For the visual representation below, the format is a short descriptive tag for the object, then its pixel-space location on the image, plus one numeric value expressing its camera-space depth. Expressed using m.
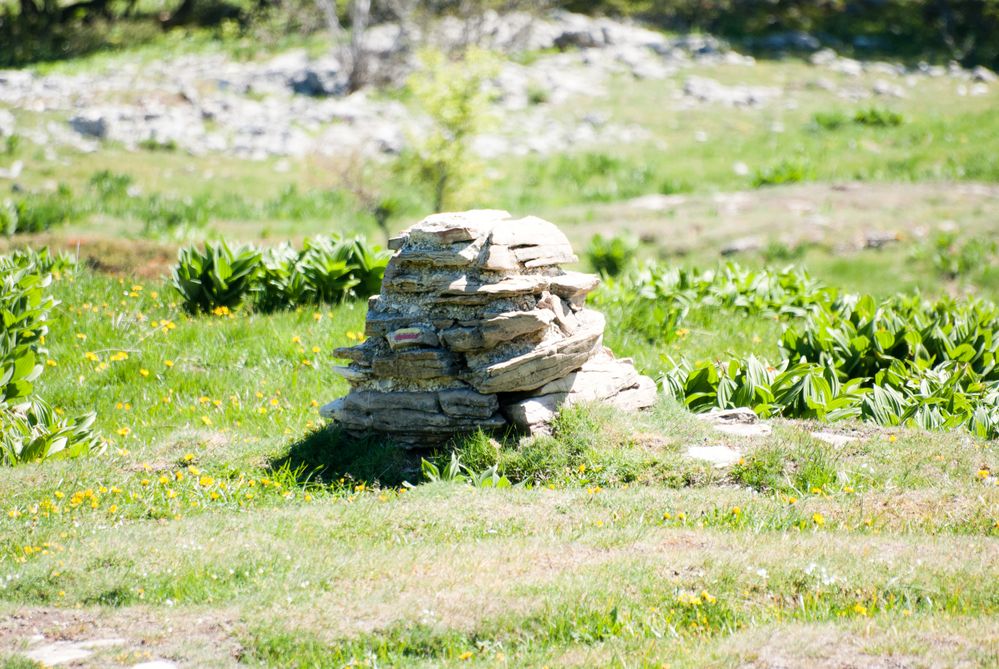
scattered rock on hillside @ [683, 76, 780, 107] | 51.31
